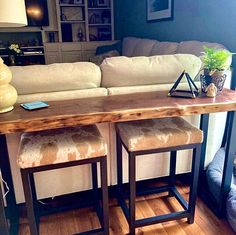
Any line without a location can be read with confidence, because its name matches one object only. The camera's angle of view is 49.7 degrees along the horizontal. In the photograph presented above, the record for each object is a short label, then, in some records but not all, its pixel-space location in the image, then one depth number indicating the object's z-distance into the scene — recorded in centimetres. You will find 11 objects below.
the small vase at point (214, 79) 147
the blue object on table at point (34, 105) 124
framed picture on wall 318
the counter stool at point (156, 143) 135
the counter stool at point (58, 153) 120
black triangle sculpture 143
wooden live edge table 111
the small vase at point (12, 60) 485
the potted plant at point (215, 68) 146
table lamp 112
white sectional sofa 142
